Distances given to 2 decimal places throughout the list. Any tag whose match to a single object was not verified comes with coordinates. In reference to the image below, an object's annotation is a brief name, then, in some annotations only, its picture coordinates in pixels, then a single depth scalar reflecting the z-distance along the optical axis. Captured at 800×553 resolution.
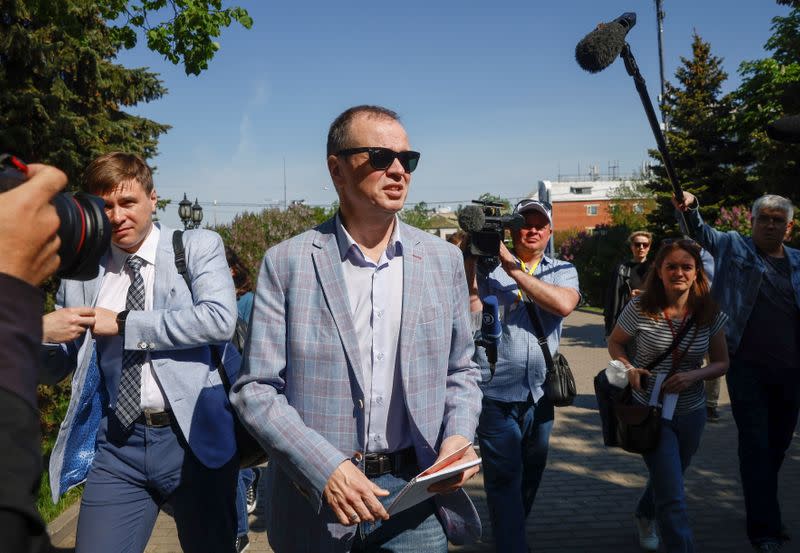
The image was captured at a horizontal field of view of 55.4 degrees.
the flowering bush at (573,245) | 30.12
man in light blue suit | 2.87
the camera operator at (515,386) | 4.20
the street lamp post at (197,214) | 21.81
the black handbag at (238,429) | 3.10
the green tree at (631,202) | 40.30
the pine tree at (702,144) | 28.58
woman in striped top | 4.20
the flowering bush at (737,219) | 16.89
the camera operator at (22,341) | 1.17
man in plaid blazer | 2.47
